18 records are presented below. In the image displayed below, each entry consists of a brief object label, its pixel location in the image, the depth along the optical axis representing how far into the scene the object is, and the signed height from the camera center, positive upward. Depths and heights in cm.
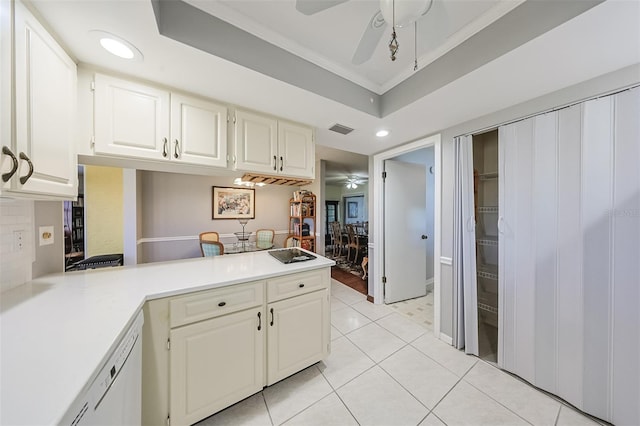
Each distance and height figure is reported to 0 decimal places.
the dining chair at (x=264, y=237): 437 -53
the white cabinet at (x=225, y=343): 112 -82
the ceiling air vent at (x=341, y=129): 209 +85
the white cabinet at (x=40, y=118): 82 +43
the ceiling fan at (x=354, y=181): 718 +109
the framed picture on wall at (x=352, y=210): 916 +8
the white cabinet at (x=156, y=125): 127 +59
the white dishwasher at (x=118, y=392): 55 -59
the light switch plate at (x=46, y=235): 127 -14
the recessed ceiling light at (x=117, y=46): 104 +87
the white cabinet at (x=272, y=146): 171 +58
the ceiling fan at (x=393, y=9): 86 +85
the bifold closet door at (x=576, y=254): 123 -29
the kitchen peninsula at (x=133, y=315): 54 -43
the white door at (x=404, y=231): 297 -28
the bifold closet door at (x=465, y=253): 194 -39
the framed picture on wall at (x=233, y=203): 435 +20
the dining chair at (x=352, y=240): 497 -67
